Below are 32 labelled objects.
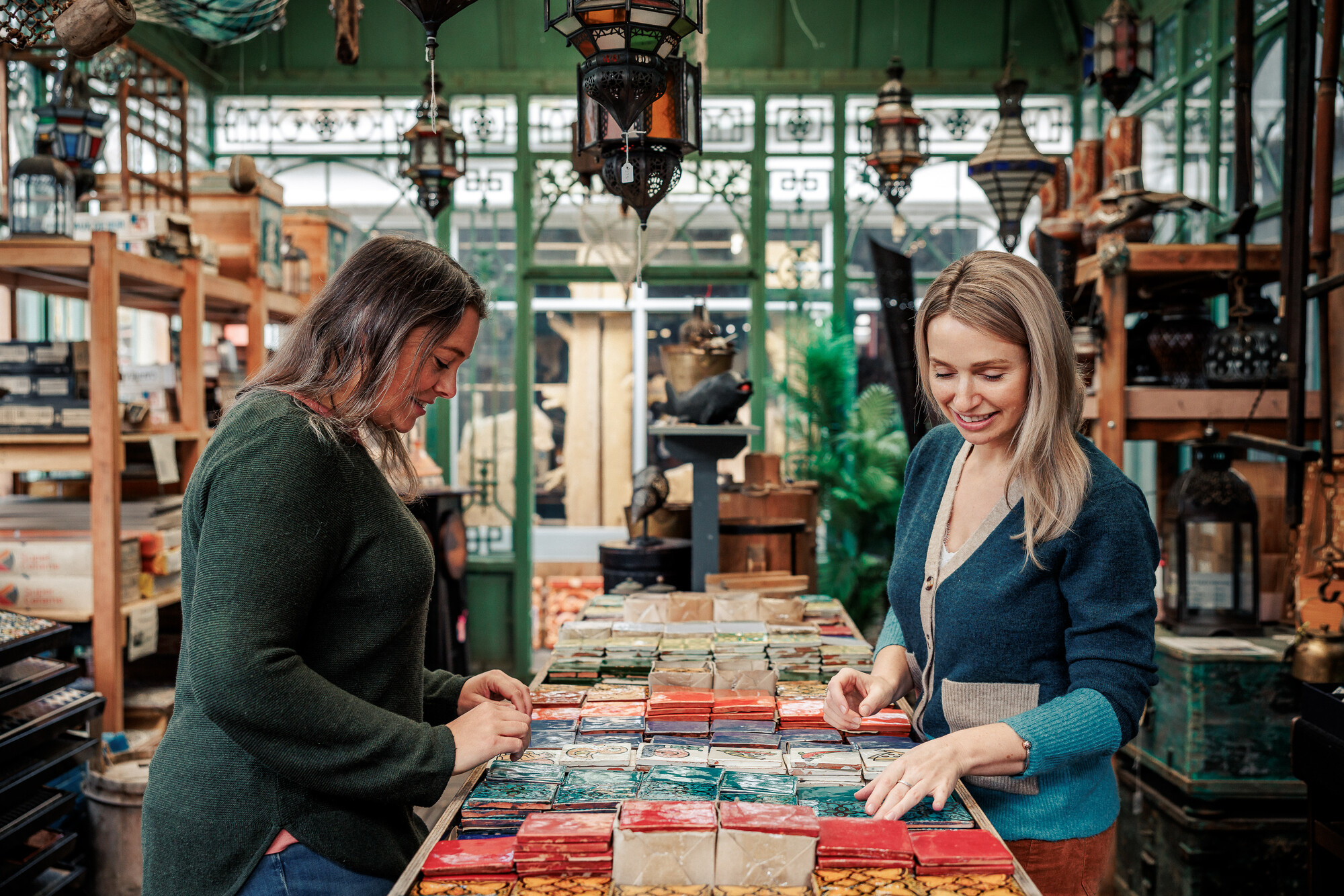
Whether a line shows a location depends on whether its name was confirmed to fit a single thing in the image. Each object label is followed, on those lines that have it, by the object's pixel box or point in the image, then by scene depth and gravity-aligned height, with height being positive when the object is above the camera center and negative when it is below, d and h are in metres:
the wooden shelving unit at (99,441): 3.46 -0.14
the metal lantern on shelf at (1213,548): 3.50 -0.49
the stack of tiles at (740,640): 2.57 -0.62
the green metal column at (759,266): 6.55 +0.81
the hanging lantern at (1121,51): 3.63 +1.19
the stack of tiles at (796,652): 2.44 -0.62
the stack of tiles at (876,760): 1.71 -0.60
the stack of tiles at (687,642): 2.55 -0.62
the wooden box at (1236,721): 3.29 -0.99
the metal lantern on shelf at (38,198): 3.43 +0.64
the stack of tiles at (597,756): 1.77 -0.60
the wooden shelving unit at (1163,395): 3.67 +0.01
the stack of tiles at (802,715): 2.01 -0.60
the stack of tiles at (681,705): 2.05 -0.60
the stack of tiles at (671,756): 1.76 -0.60
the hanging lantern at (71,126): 3.83 +0.97
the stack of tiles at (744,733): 1.89 -0.61
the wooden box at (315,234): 5.81 +0.89
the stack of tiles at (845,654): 2.50 -0.62
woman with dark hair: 1.30 -0.29
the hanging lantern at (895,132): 4.09 +1.02
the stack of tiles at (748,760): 1.73 -0.60
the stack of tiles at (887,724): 1.96 -0.60
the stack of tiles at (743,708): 2.04 -0.60
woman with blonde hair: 1.53 -0.30
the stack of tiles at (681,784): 1.59 -0.59
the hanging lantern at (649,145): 2.47 +0.59
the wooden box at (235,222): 4.87 +0.80
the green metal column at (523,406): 6.59 -0.05
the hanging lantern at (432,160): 4.24 +0.95
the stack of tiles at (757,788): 1.55 -0.58
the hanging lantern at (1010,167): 3.72 +0.80
